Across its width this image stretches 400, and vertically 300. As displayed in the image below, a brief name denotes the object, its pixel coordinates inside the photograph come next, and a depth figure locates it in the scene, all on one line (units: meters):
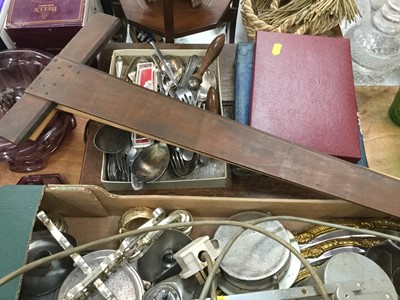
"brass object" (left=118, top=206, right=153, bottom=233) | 0.68
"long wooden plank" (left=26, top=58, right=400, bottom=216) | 0.63
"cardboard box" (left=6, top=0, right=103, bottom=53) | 0.85
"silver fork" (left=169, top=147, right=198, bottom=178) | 0.71
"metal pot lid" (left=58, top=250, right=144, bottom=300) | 0.60
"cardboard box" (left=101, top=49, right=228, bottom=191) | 0.71
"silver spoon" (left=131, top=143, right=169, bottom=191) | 0.70
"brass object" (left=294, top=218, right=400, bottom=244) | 0.71
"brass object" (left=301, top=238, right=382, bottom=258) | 0.70
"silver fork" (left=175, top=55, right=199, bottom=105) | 0.76
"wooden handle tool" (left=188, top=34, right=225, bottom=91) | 0.78
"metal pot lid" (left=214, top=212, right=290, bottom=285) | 0.62
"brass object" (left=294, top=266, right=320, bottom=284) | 0.66
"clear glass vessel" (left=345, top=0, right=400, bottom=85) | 0.91
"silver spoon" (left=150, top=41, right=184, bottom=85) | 0.81
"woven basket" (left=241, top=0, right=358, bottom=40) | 0.85
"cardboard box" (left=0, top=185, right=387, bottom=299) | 0.54
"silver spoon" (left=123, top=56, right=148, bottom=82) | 0.82
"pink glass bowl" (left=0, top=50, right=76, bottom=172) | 0.77
